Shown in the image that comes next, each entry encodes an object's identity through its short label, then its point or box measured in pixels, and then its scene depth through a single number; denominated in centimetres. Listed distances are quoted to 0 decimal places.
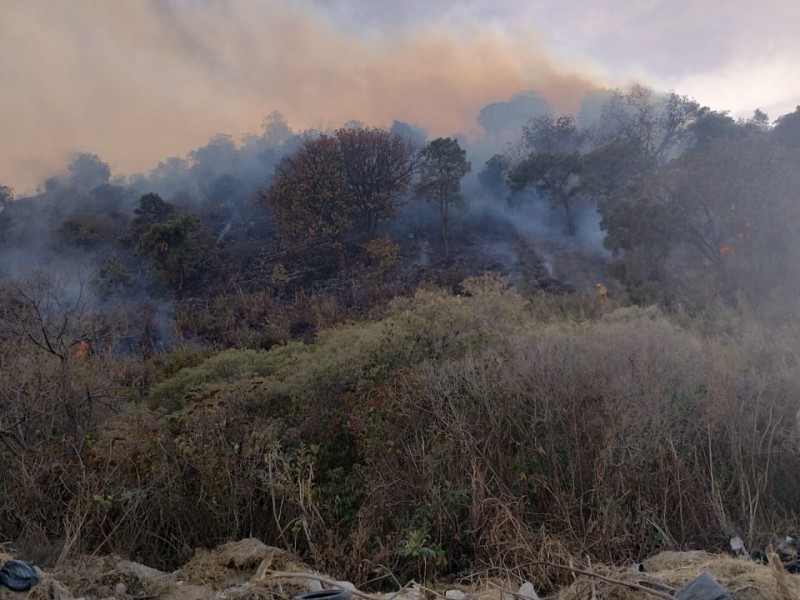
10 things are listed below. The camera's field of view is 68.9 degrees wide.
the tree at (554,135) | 2745
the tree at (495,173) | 2538
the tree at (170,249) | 1741
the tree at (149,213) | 2003
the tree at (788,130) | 1591
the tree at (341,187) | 1872
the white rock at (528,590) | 335
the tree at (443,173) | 2008
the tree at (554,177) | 2156
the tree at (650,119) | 2384
